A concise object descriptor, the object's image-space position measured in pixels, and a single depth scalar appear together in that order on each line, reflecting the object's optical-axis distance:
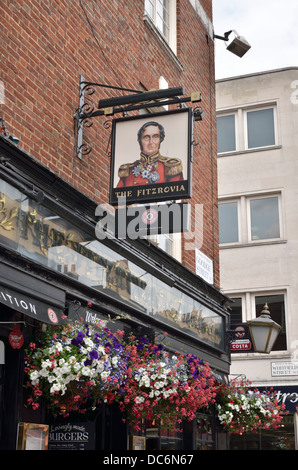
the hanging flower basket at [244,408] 11.12
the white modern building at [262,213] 19.81
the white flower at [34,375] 6.69
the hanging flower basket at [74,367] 6.64
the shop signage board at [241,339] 13.23
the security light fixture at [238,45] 14.00
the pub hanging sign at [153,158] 8.23
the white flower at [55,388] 6.53
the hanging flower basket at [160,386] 7.85
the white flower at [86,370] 6.59
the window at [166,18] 12.71
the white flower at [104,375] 6.82
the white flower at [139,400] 7.80
